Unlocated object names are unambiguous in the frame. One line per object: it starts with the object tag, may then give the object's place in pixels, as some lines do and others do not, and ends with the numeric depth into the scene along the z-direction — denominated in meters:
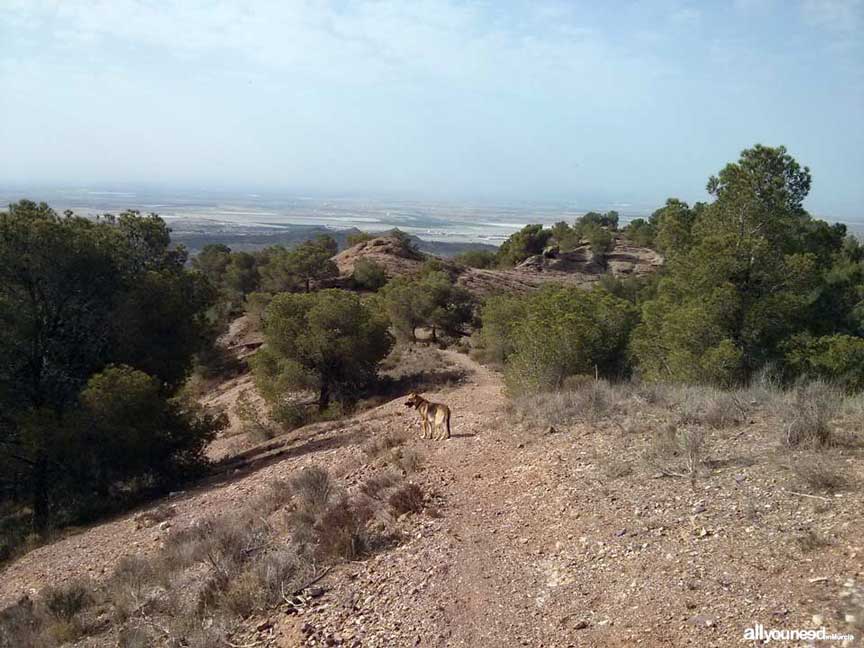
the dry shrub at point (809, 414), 7.43
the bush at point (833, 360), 12.64
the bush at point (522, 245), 55.28
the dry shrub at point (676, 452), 7.26
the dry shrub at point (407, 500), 7.84
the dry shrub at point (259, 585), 6.02
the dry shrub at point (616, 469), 7.49
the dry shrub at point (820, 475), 6.13
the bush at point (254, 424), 18.17
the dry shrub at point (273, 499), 9.19
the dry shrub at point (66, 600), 6.98
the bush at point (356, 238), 52.66
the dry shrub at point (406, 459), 9.51
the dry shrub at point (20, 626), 6.40
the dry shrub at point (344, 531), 6.81
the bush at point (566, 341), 14.32
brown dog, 11.08
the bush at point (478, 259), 57.00
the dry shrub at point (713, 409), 8.86
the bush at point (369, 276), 40.22
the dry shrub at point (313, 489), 8.52
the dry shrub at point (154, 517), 10.51
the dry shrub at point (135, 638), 5.73
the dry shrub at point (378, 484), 8.63
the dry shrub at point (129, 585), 6.75
